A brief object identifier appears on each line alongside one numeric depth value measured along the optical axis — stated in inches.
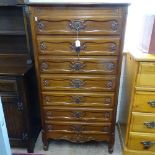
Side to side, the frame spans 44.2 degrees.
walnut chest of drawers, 52.9
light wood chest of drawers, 55.3
